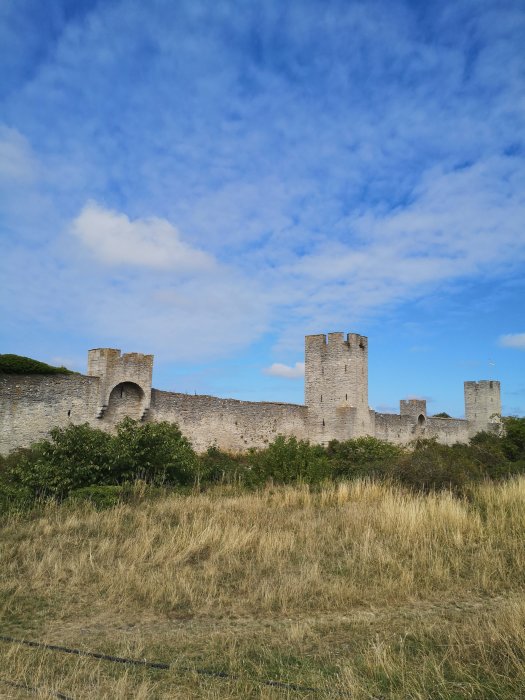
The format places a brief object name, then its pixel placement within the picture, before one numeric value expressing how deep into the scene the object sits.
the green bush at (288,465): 14.03
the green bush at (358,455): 13.36
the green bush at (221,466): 14.76
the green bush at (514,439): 27.61
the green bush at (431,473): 10.91
